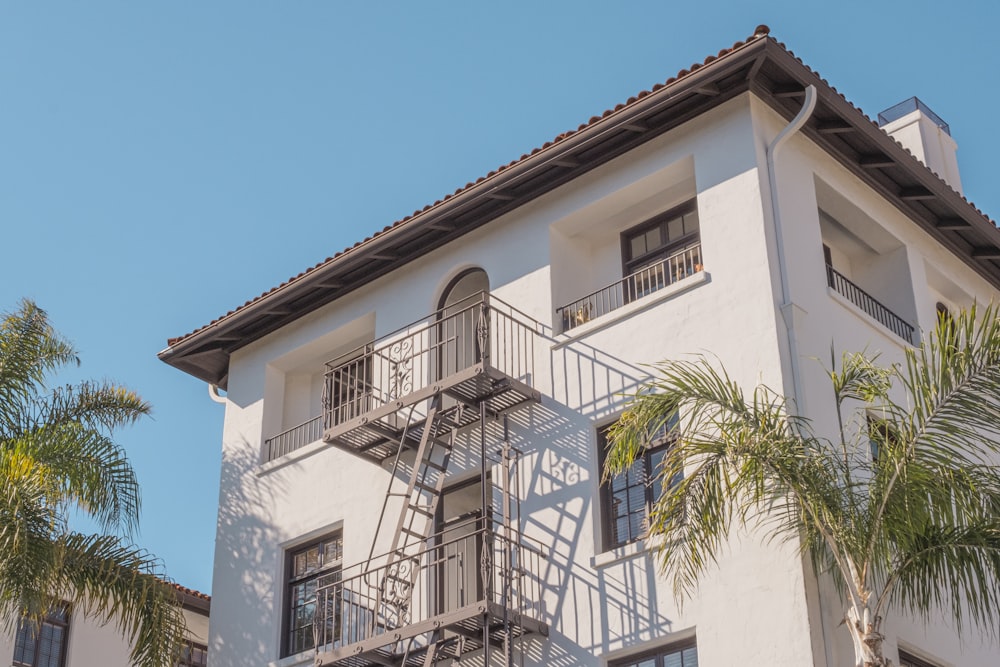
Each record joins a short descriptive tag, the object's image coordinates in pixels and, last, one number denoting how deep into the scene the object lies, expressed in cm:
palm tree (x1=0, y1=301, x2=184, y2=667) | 1802
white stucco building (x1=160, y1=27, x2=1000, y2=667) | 1666
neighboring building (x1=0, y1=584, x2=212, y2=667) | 2562
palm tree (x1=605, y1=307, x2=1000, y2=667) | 1394
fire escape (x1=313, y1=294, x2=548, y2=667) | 1731
